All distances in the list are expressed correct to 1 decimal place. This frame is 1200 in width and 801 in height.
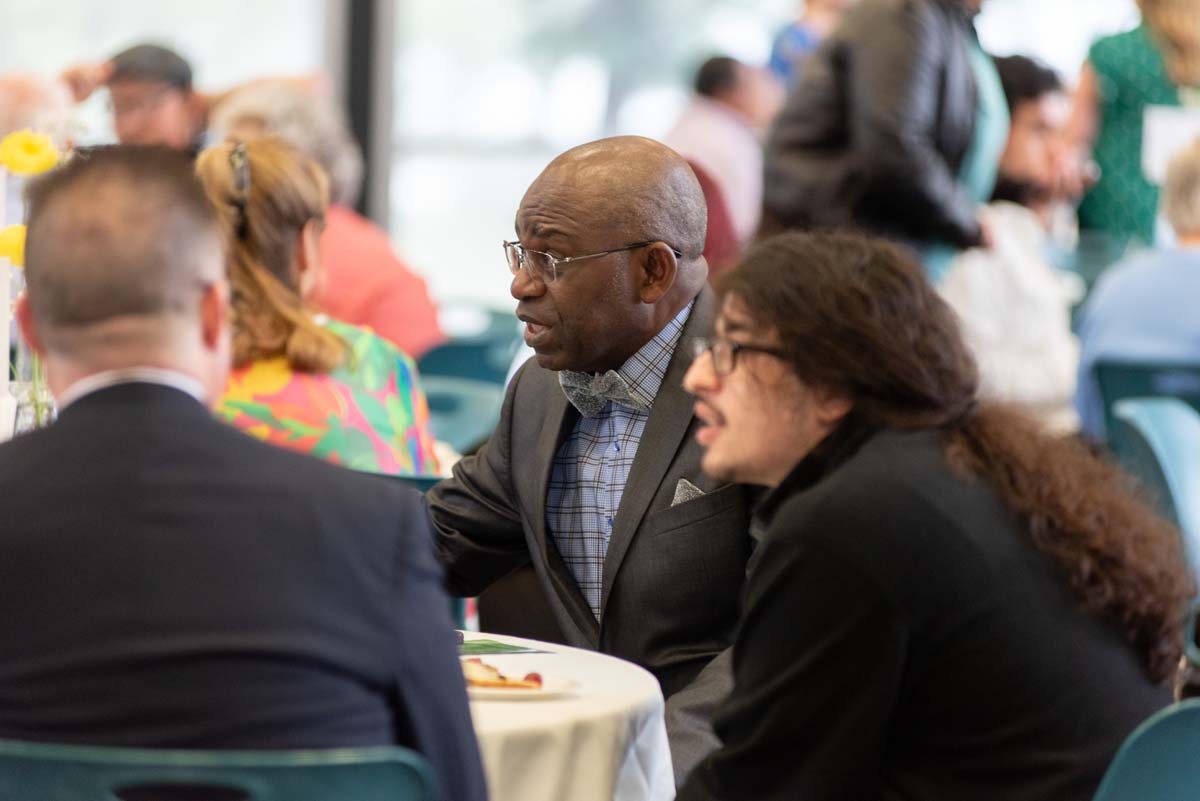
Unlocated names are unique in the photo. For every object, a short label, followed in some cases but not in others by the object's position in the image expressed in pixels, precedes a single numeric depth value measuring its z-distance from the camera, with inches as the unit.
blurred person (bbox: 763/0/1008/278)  340.2
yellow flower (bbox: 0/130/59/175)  204.5
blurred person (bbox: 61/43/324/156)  433.7
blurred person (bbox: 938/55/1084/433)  388.2
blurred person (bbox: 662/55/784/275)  520.1
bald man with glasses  191.9
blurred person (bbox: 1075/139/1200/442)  378.9
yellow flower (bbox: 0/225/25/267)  201.3
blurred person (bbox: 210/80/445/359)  386.9
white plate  159.0
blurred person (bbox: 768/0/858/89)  513.3
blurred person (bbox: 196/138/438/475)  243.6
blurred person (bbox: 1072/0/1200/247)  439.5
